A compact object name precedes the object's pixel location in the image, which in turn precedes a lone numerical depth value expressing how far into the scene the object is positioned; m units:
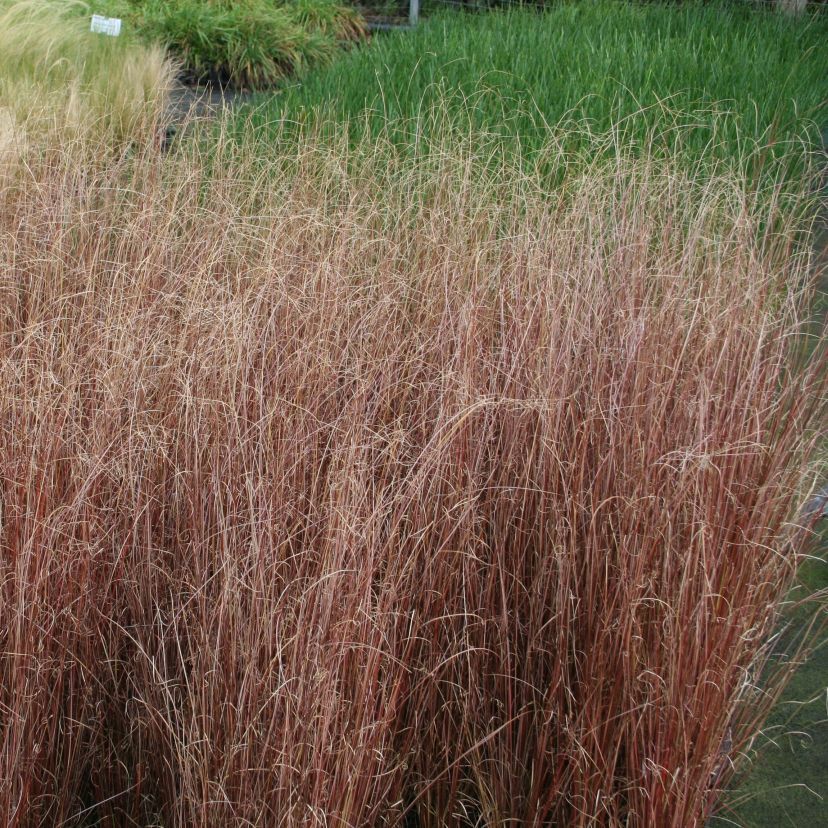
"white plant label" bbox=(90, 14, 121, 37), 5.80
